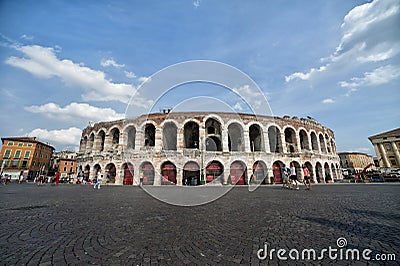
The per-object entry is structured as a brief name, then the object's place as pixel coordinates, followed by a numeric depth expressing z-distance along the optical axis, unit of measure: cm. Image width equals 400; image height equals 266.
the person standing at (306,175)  1239
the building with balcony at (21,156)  4231
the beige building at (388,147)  4234
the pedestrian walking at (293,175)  1242
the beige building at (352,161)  6775
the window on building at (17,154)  4348
